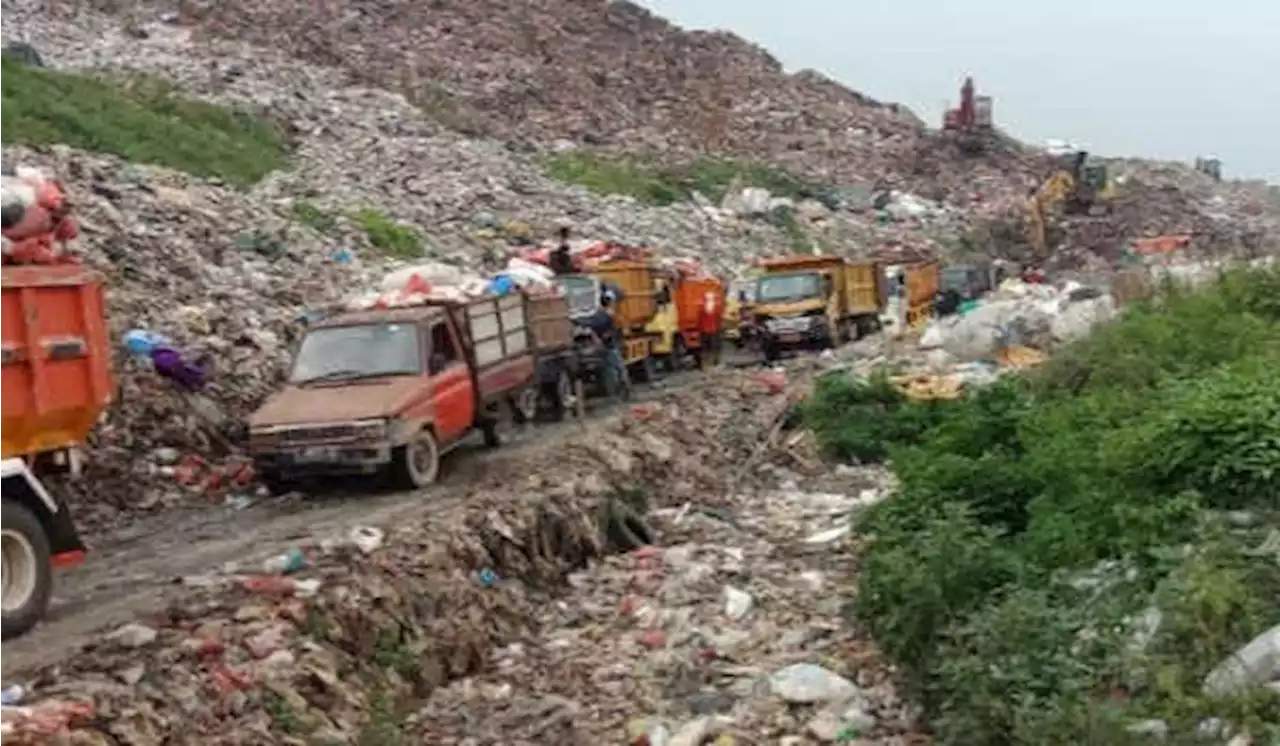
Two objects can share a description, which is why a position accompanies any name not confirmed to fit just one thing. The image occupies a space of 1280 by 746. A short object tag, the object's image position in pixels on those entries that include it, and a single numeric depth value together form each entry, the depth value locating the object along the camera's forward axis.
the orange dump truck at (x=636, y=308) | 25.48
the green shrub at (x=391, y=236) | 27.79
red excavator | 60.97
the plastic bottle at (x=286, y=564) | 11.48
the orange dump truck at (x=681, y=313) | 27.09
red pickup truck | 14.88
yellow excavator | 50.06
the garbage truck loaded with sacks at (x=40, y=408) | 9.98
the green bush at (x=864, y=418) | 18.34
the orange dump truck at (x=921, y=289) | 36.17
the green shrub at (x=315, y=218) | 27.05
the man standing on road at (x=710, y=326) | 29.34
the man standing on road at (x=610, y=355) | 23.17
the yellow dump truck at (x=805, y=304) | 29.88
